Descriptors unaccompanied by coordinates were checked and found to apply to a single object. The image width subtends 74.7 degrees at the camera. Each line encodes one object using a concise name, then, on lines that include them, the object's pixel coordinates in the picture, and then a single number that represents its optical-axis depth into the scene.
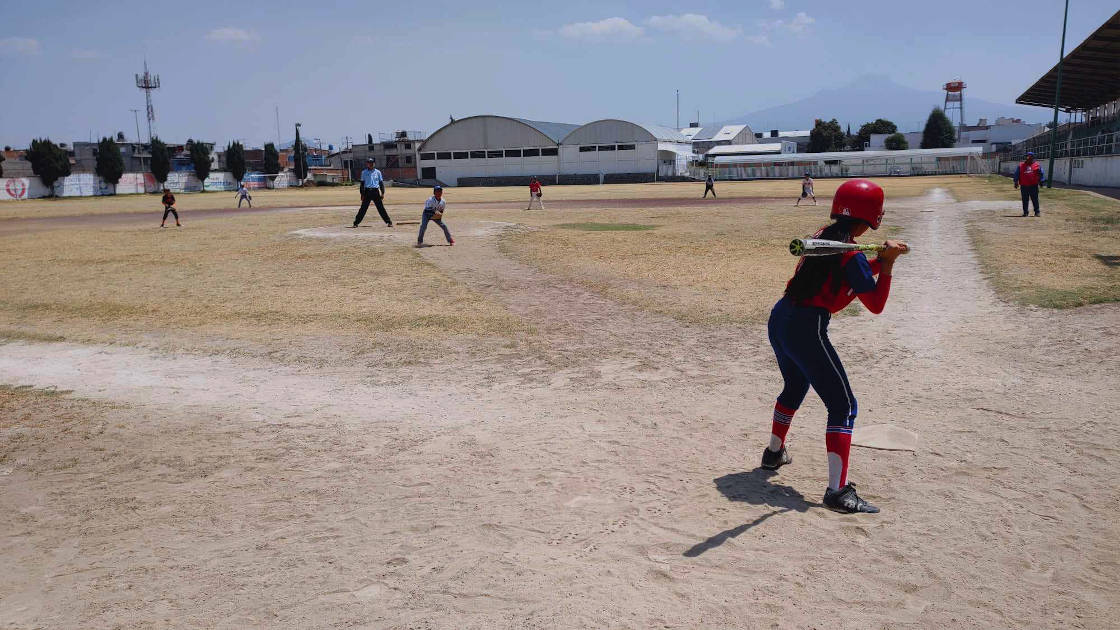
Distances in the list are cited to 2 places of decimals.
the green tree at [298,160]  83.44
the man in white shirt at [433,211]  18.30
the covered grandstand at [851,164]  77.19
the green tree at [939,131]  106.88
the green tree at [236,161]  83.44
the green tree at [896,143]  104.75
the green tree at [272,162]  94.46
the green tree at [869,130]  116.12
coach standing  22.66
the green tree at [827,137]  113.00
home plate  5.83
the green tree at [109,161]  71.56
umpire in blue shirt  22.23
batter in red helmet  4.66
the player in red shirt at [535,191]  33.47
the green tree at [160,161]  76.36
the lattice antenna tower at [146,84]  109.81
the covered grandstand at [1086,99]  43.00
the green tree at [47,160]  66.44
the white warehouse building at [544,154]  79.88
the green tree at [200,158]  79.31
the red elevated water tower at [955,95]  155.12
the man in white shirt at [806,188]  33.75
